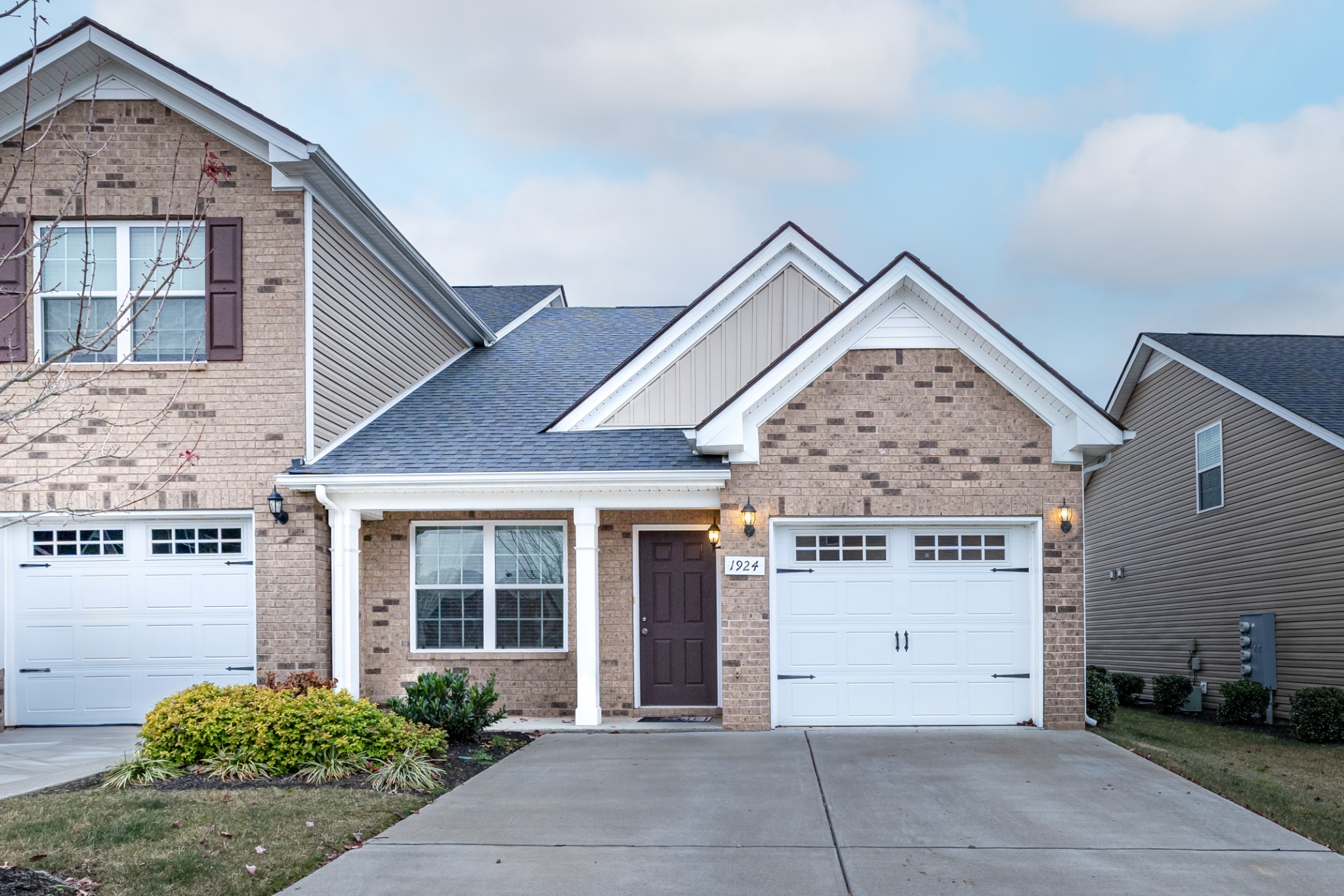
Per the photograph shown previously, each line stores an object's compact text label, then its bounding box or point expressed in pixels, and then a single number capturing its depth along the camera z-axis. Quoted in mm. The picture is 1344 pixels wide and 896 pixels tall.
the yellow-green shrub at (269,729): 8844
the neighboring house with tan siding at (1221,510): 14602
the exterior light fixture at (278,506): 11938
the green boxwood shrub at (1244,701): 15094
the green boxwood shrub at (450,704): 10297
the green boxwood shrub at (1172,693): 16938
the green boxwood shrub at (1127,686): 18344
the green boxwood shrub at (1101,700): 12297
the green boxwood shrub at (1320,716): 12805
